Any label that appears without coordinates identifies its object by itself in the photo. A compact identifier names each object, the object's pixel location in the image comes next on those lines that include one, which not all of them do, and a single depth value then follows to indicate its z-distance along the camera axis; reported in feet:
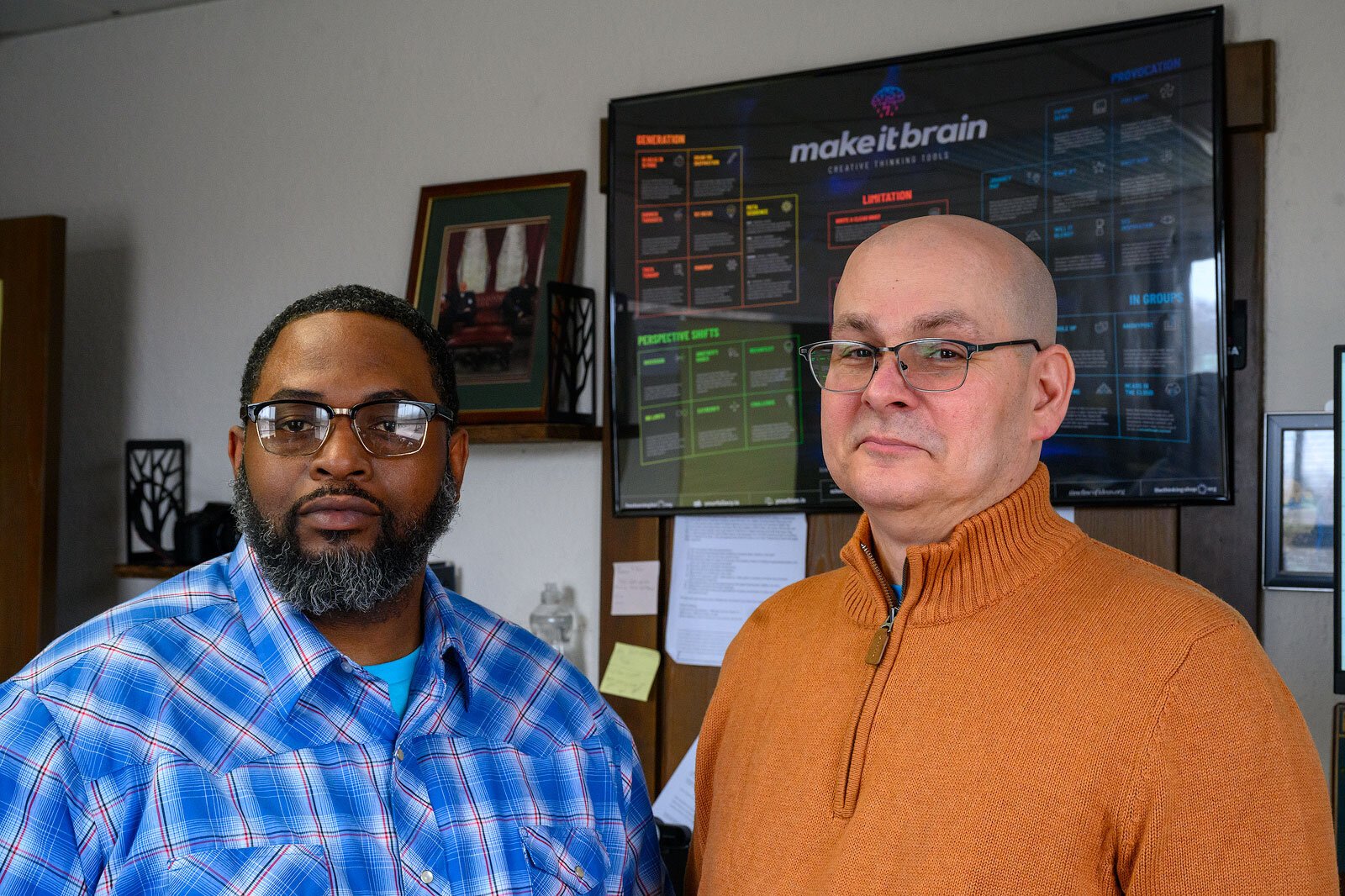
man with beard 3.74
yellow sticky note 8.27
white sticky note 8.29
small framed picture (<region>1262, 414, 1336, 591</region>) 6.46
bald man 3.25
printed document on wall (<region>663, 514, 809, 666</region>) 7.92
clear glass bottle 8.57
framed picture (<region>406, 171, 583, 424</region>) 8.60
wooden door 9.51
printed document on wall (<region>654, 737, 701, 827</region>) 8.00
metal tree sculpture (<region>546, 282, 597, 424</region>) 8.28
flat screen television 6.68
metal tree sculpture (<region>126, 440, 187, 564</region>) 10.06
